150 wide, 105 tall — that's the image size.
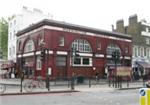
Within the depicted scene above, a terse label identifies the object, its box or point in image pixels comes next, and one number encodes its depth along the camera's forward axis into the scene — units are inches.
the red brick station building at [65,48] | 792.1
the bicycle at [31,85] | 482.1
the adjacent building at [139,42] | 1082.3
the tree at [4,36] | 1363.8
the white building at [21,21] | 1116.3
